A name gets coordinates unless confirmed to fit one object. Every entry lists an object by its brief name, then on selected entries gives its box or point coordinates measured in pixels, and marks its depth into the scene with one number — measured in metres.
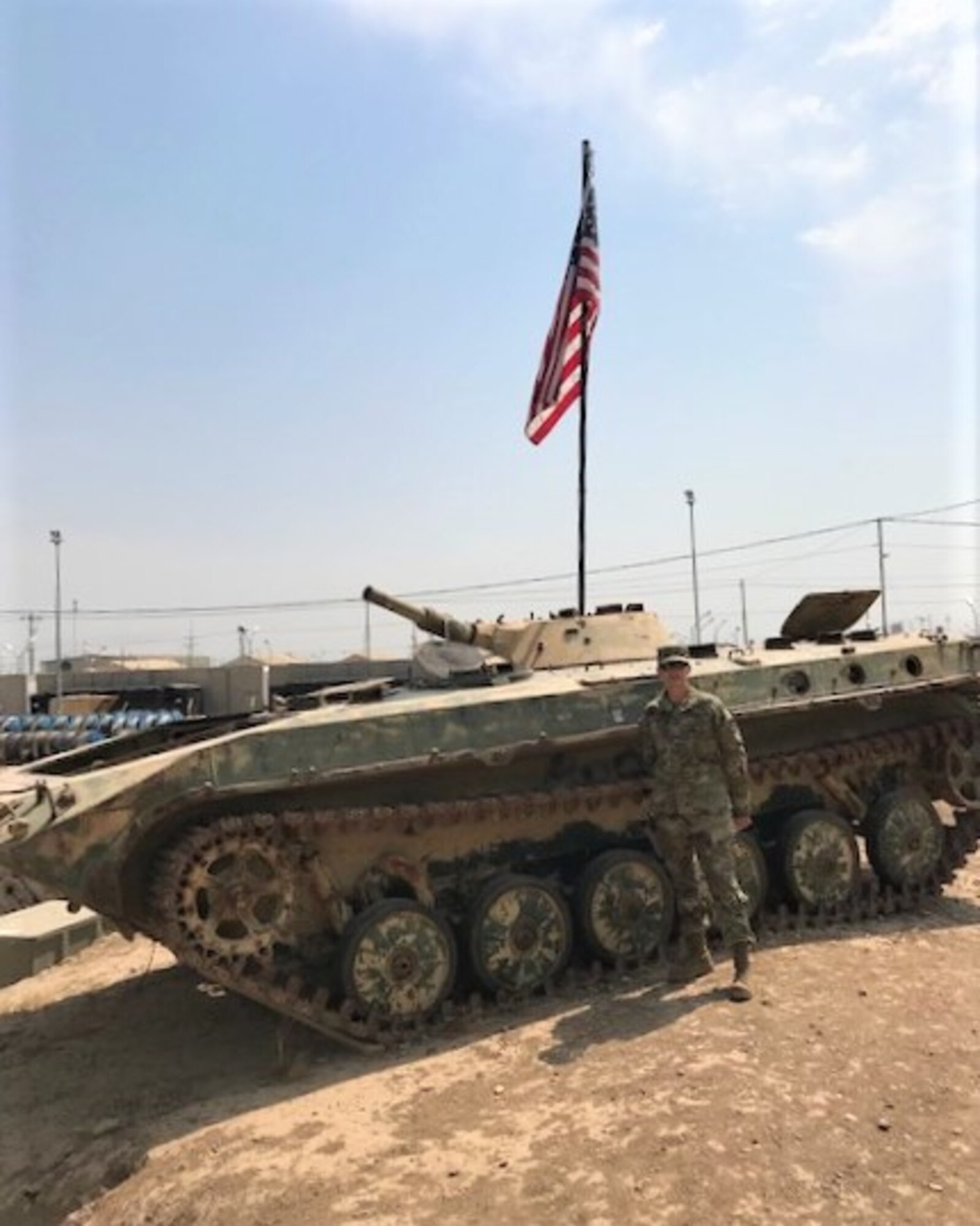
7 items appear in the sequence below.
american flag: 14.35
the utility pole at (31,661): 44.47
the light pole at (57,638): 40.25
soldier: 7.77
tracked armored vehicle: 6.98
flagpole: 12.68
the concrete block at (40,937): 8.79
